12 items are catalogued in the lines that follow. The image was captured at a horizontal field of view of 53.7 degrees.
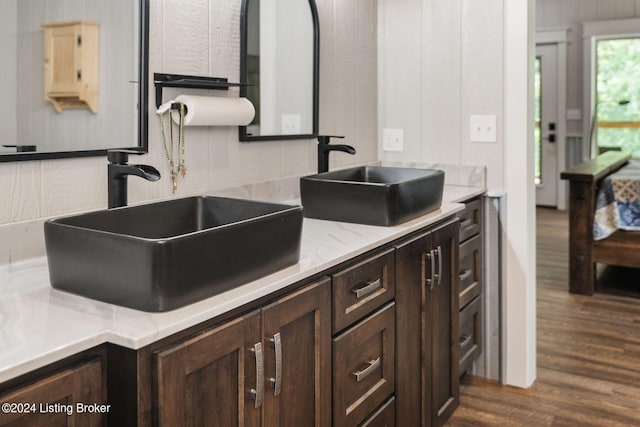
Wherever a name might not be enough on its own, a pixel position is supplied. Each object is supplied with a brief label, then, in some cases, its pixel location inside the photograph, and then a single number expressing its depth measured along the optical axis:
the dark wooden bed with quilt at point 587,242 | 4.02
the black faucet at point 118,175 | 1.53
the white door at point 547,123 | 7.68
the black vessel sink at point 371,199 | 1.91
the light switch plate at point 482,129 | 2.72
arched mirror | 2.14
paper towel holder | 1.78
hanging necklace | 1.82
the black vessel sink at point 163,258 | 1.08
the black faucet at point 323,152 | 2.37
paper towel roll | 1.79
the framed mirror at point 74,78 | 1.41
